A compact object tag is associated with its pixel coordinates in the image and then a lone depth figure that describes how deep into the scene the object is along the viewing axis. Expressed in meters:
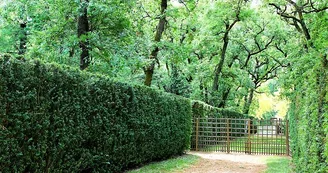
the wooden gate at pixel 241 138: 13.94
